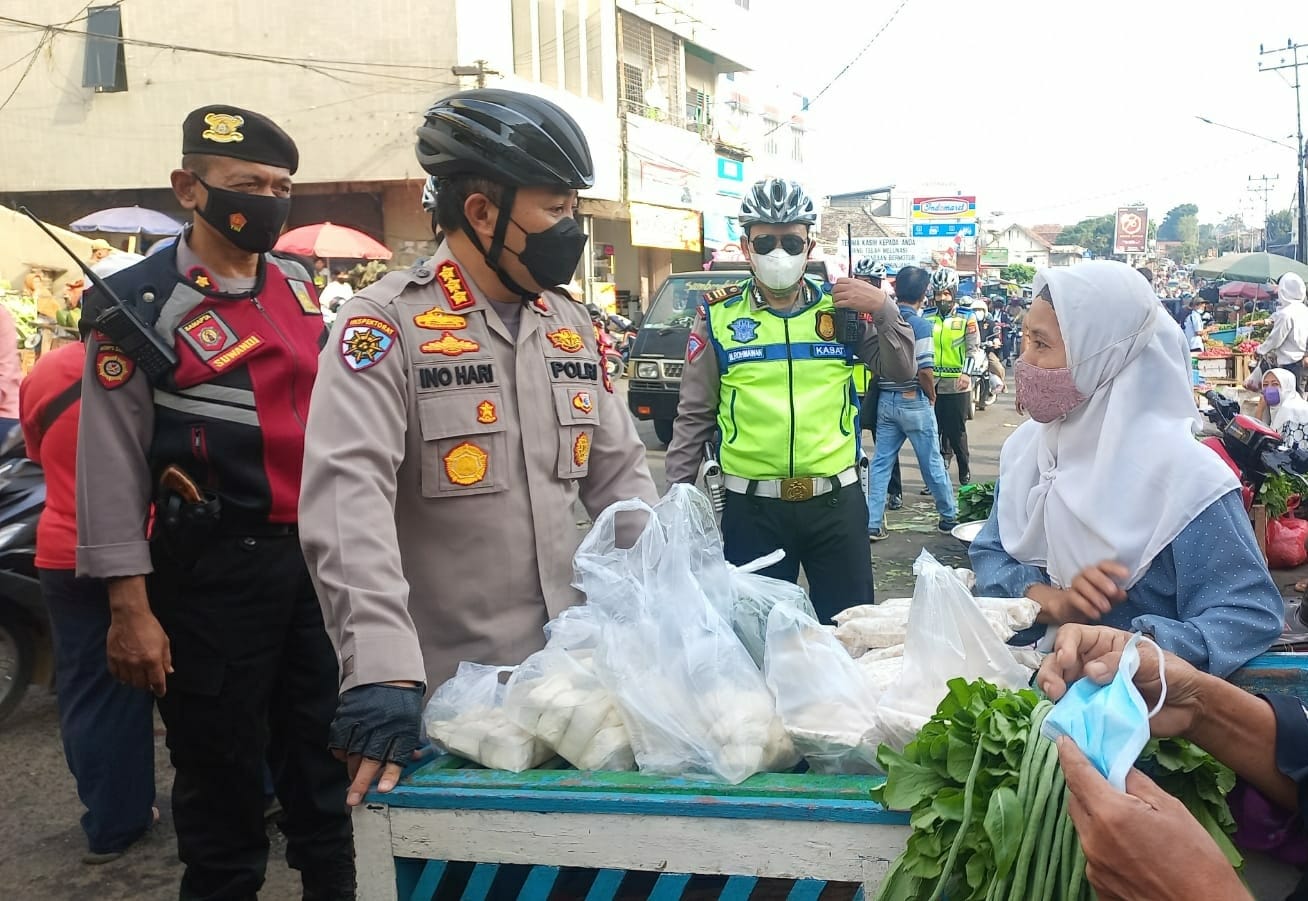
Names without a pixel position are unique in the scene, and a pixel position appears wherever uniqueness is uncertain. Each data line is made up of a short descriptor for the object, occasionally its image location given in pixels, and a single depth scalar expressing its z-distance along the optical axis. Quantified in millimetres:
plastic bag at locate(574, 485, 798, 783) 1780
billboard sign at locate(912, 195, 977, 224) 29391
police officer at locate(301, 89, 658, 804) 2004
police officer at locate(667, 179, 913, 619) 3840
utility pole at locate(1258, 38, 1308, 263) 32406
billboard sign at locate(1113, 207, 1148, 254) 74188
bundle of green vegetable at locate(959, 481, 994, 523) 7727
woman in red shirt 3469
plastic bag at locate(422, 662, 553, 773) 1812
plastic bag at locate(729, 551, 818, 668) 2131
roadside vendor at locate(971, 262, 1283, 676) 2061
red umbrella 15742
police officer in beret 2543
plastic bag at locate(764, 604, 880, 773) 1823
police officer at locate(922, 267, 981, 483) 9250
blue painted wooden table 1639
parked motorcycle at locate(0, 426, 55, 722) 4422
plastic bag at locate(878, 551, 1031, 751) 1902
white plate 6684
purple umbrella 16266
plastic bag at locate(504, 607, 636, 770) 1823
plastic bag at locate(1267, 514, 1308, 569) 7055
